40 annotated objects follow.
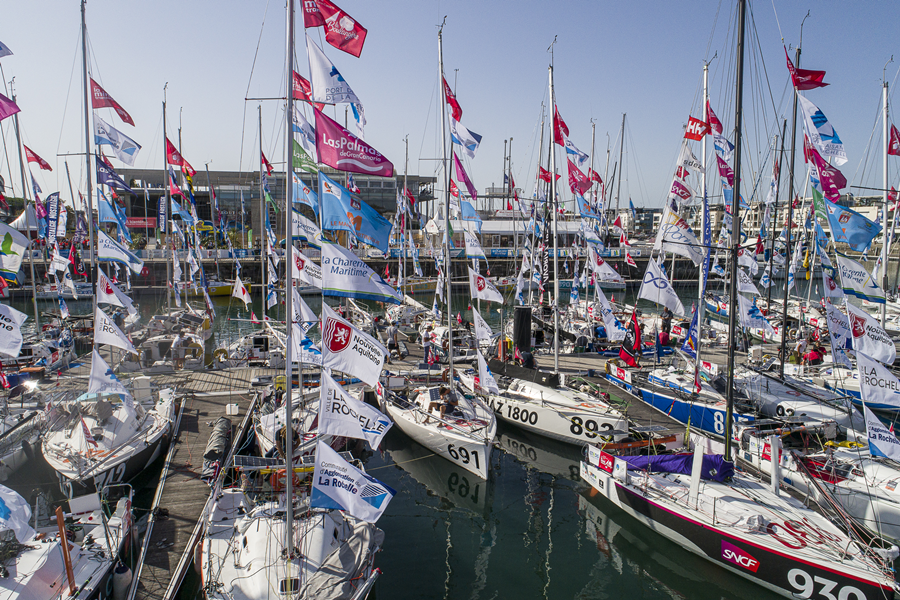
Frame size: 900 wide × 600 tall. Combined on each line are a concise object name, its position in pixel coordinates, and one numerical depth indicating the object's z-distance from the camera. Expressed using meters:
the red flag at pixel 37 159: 26.84
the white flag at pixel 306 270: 11.21
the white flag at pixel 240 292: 28.50
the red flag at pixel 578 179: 23.42
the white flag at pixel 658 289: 16.81
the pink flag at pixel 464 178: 18.48
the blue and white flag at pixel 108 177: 19.58
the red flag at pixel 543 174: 28.36
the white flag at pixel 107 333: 14.03
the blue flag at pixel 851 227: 14.43
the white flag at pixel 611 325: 22.47
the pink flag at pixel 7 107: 11.31
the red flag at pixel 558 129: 22.42
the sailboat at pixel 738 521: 10.99
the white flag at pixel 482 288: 18.88
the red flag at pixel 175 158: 28.50
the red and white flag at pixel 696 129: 18.67
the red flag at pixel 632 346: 24.28
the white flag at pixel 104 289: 16.75
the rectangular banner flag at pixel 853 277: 15.00
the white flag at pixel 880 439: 11.41
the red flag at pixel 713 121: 19.22
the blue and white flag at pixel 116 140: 18.52
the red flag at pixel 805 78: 13.72
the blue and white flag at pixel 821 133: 14.86
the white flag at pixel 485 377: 17.73
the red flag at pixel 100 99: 17.80
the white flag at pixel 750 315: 20.64
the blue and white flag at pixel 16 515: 8.46
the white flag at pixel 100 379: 13.03
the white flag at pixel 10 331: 11.58
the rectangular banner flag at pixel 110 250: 17.20
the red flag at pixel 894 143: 23.31
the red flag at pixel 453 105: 18.48
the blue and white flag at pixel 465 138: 18.22
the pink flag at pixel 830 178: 15.14
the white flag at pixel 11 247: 12.84
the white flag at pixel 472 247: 21.29
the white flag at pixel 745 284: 24.18
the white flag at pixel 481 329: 18.66
